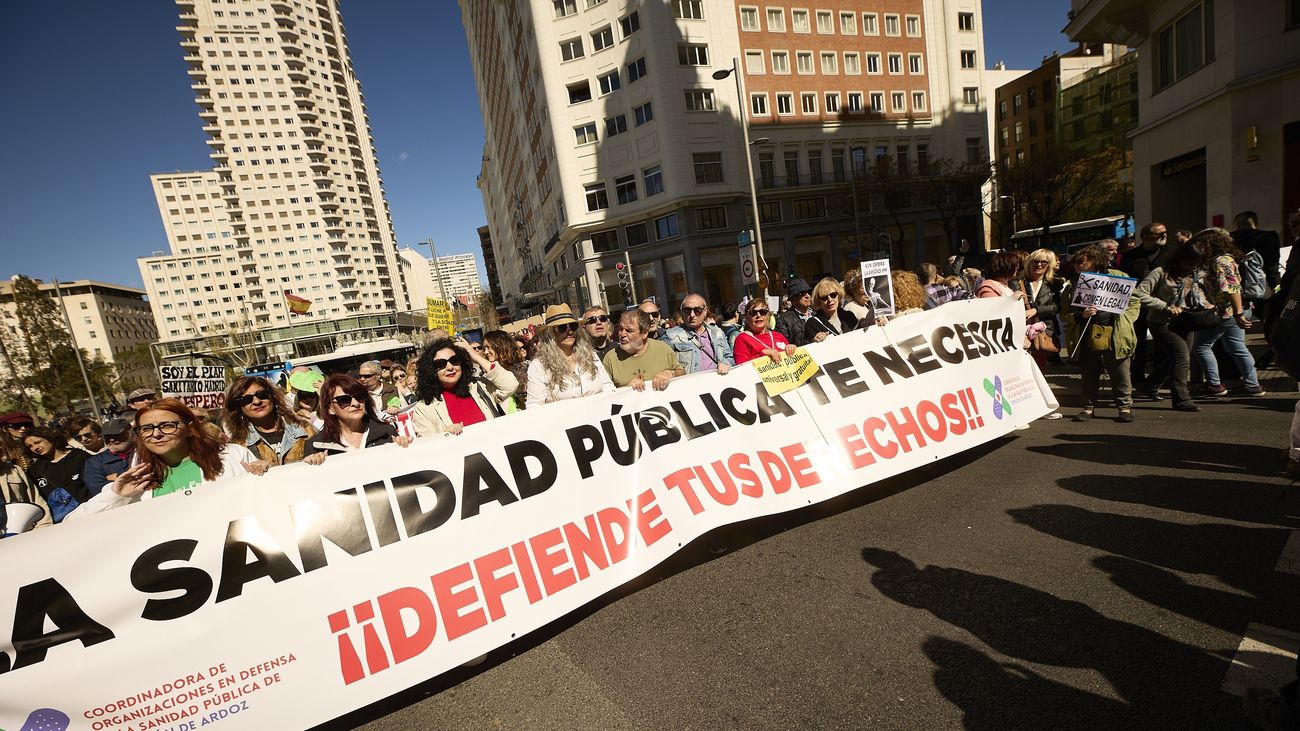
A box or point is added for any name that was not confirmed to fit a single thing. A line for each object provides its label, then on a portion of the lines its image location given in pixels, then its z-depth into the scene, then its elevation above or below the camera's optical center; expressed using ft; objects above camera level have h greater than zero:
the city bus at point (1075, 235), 99.45 -2.89
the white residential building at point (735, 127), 110.32 +31.23
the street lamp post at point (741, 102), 59.28 +19.01
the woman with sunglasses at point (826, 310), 17.49 -1.67
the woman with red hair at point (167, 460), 9.89 -1.84
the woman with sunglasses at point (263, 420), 13.60 -1.83
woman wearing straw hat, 14.99 -1.93
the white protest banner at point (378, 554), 8.23 -4.09
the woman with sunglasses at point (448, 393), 13.89 -2.02
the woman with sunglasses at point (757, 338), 15.17 -1.94
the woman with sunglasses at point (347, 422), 11.60 -1.88
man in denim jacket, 19.45 -2.27
